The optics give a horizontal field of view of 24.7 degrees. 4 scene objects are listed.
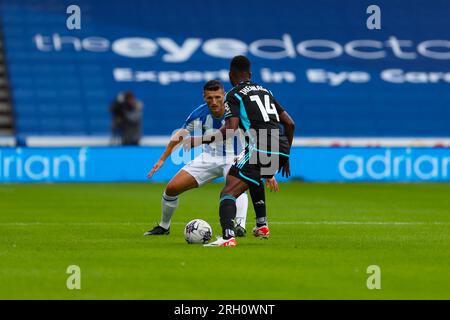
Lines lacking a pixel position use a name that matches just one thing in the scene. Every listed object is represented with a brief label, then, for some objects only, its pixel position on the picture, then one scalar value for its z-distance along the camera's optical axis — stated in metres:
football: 11.54
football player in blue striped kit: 12.45
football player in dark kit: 11.15
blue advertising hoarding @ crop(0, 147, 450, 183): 24.78
